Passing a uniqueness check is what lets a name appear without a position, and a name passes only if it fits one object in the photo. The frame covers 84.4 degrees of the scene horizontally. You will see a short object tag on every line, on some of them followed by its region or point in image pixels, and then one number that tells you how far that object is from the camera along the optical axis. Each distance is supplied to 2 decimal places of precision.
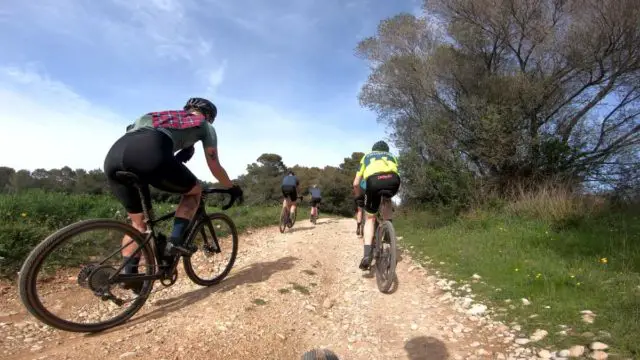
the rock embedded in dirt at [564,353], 2.67
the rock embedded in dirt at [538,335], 2.98
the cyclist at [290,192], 10.48
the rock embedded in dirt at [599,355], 2.56
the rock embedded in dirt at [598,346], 2.66
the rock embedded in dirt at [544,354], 2.72
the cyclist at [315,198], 12.57
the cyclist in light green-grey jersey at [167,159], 3.08
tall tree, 9.88
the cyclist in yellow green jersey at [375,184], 4.79
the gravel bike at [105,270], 2.69
